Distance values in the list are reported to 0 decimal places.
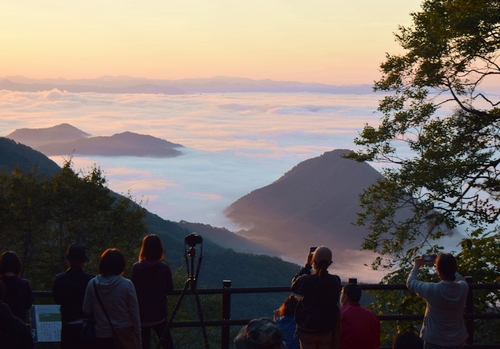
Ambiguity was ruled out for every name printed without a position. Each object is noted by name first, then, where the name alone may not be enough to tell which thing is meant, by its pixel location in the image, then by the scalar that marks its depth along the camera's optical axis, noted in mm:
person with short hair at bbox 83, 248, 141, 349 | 5445
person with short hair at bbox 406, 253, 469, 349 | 5535
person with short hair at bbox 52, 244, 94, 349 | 5637
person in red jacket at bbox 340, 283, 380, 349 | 5453
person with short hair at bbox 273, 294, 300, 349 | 5957
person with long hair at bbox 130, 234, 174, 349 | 6129
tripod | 6895
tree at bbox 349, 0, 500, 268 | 17609
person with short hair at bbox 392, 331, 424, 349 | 4133
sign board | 5887
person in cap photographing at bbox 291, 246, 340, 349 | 5594
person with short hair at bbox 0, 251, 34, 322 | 5391
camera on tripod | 6906
